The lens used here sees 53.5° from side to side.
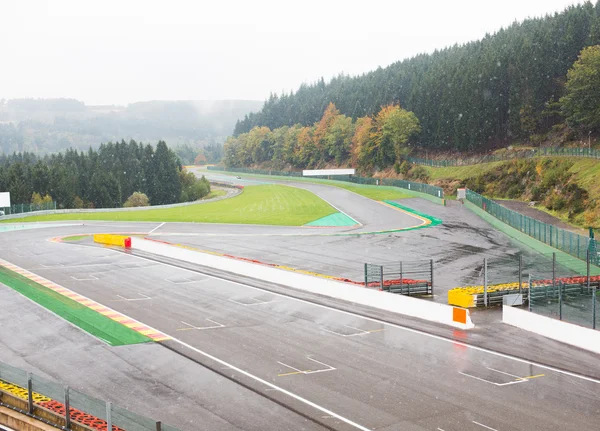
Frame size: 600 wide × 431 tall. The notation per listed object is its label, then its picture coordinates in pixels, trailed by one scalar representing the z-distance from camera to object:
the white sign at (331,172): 140.12
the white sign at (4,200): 89.81
